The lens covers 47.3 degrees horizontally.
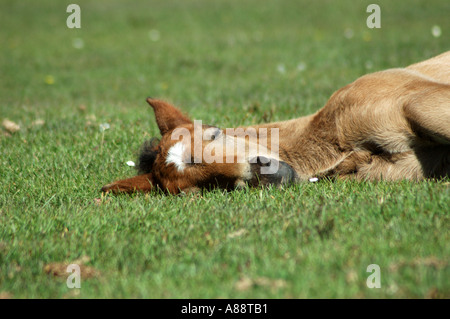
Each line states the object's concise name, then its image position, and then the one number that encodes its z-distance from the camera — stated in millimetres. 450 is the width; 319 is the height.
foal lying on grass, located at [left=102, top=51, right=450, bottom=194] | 4133
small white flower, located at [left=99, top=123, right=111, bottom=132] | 6434
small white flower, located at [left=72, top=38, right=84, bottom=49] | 13984
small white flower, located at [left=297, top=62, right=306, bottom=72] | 10008
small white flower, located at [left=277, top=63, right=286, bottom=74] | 10016
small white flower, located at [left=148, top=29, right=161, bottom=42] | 14023
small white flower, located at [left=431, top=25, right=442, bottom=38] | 9180
